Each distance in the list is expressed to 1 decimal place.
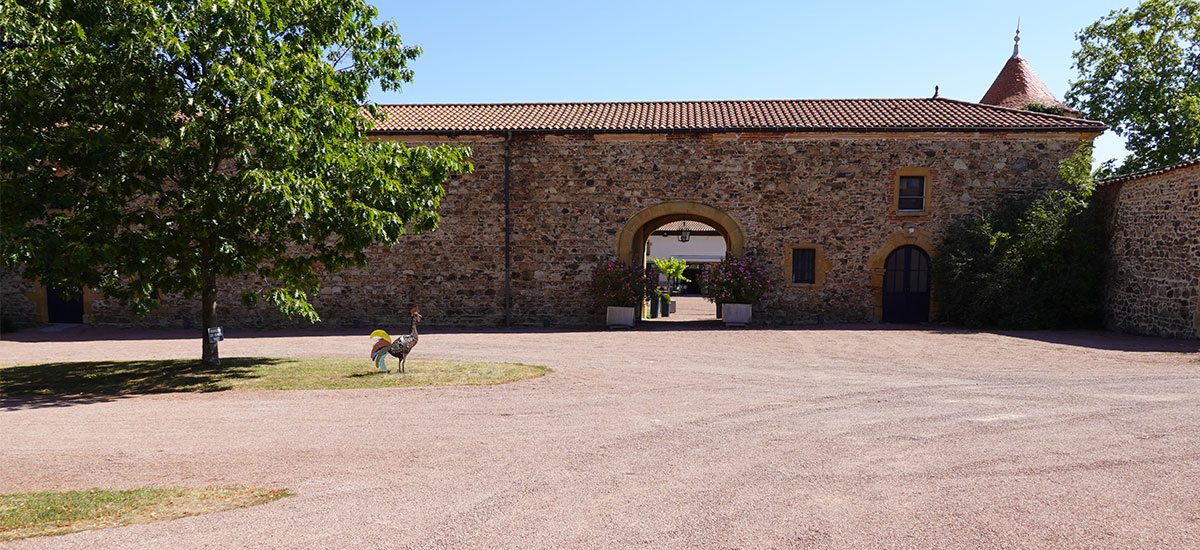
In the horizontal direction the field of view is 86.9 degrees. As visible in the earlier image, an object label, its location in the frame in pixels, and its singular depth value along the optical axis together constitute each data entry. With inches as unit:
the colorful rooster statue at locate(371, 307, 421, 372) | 328.5
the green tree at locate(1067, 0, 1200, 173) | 801.6
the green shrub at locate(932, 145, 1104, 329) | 560.1
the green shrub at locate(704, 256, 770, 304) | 610.9
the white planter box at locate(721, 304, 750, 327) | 608.1
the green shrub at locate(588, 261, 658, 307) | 609.3
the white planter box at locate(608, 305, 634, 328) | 607.8
